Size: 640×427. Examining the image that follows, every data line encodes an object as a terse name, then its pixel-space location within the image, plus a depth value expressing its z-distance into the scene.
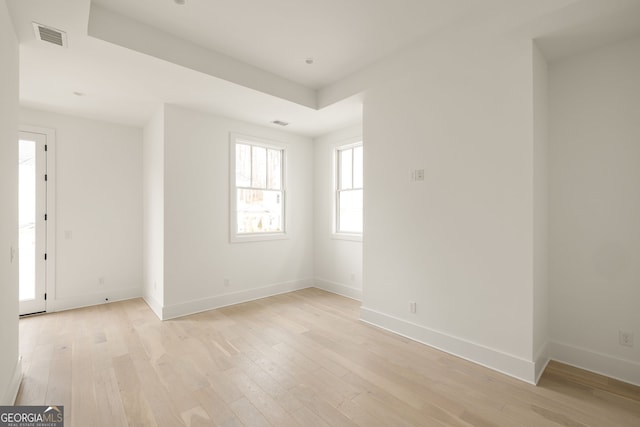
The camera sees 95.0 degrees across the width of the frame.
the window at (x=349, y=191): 4.84
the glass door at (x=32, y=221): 3.89
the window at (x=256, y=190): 4.56
